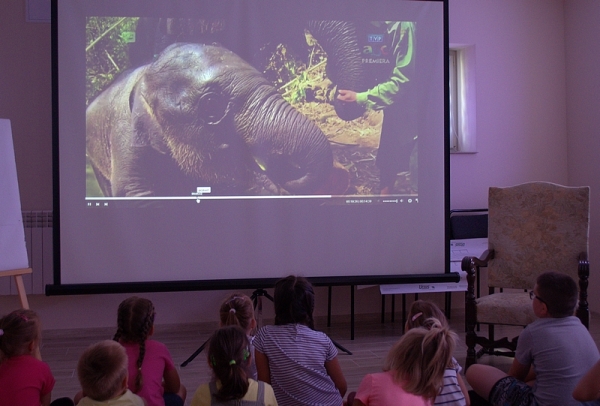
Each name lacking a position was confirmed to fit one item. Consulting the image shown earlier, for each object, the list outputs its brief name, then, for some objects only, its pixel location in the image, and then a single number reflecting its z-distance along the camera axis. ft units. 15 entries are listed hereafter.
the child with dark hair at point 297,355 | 6.75
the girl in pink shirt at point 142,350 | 6.69
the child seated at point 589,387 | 6.00
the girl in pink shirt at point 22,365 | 6.38
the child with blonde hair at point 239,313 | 7.32
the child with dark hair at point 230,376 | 5.25
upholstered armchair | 11.32
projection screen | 12.29
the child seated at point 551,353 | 7.22
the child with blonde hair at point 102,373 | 5.47
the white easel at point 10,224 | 10.65
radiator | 13.96
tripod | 11.94
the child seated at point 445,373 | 6.07
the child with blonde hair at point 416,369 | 5.25
